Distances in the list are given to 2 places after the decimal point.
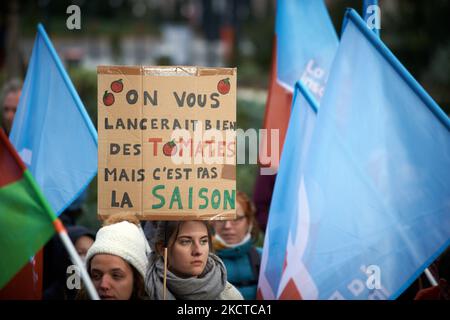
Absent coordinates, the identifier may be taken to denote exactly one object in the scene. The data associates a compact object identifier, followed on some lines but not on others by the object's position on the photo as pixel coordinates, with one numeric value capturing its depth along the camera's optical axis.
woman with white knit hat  8.91
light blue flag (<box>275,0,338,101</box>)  13.62
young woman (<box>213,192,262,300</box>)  11.62
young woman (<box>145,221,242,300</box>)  9.05
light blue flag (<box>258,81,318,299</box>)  10.23
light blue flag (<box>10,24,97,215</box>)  10.84
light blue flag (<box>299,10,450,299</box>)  8.87
